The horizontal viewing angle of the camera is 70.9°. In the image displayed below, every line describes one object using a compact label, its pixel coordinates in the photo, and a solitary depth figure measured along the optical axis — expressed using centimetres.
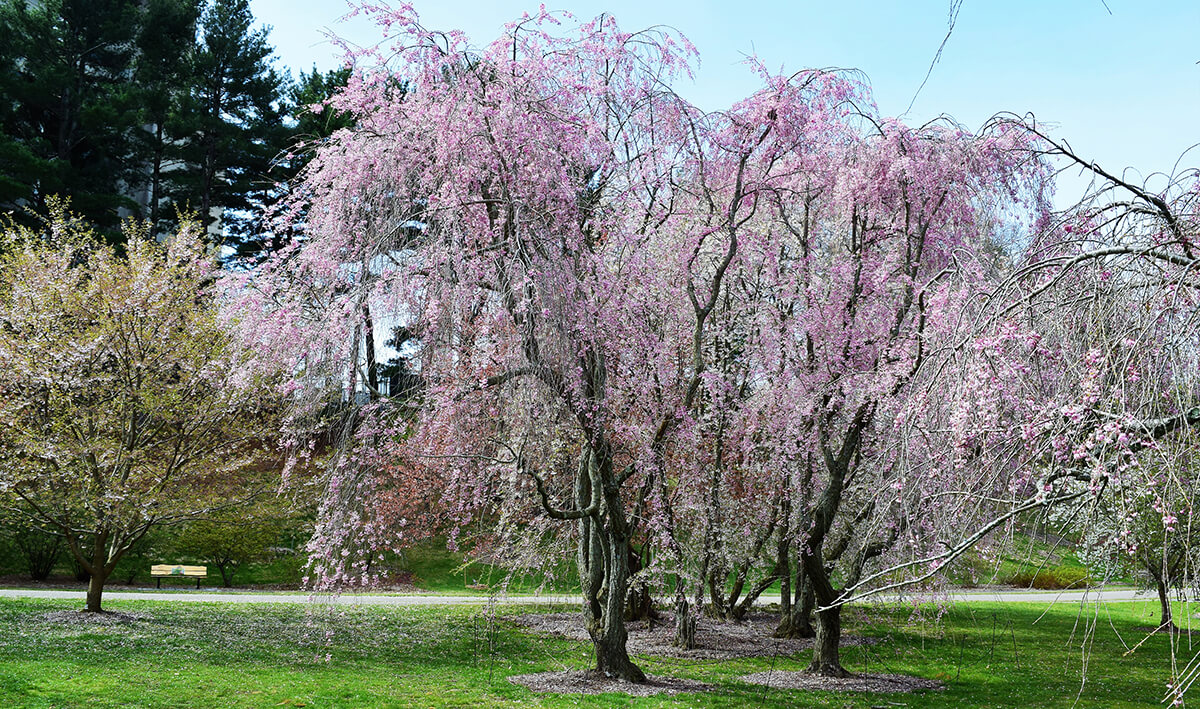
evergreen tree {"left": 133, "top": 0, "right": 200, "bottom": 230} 2341
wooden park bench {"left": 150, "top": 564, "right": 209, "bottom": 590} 1756
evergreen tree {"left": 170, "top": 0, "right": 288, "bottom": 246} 2397
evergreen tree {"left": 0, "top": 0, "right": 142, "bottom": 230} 2233
